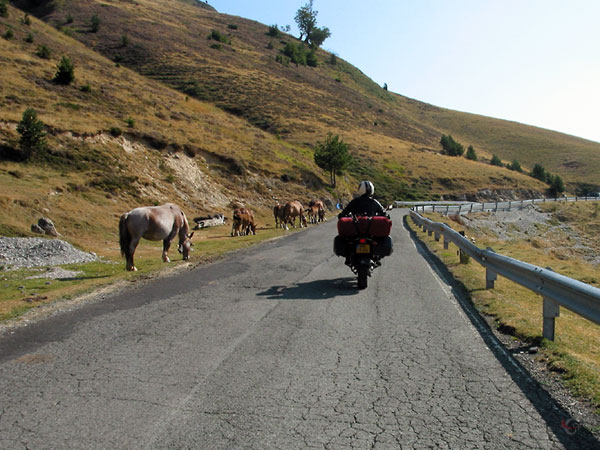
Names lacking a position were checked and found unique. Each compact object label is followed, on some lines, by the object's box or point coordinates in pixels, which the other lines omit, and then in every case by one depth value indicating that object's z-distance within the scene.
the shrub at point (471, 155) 99.31
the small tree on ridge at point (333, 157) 54.59
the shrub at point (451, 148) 98.31
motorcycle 9.41
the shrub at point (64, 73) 41.03
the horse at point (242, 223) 24.41
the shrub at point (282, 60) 112.75
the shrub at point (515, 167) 97.85
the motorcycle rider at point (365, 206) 10.16
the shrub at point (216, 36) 109.82
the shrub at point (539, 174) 90.94
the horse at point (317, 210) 33.56
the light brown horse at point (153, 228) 12.34
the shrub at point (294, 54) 124.88
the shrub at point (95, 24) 85.28
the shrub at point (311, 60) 132.55
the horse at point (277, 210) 28.93
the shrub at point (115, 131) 32.97
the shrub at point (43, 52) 49.38
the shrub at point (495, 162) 100.50
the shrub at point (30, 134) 24.75
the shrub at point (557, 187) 83.62
